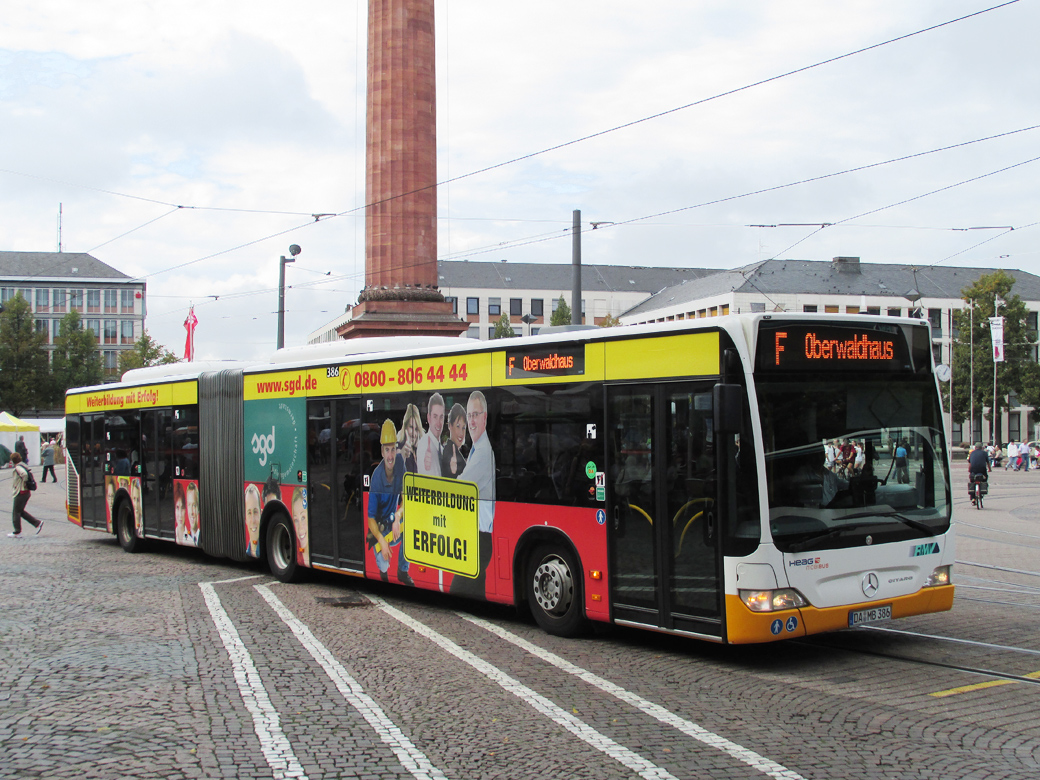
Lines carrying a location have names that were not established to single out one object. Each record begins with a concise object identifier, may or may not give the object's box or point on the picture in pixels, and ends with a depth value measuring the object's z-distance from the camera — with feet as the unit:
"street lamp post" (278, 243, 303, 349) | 104.17
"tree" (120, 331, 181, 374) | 246.68
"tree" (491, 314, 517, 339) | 280.92
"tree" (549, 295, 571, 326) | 263.29
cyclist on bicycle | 86.48
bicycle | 88.43
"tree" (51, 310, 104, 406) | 270.05
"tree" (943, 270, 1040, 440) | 242.37
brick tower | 97.14
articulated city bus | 27.27
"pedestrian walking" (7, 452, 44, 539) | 69.87
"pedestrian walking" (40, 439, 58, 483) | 144.66
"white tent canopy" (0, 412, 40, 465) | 184.34
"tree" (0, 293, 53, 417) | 259.60
